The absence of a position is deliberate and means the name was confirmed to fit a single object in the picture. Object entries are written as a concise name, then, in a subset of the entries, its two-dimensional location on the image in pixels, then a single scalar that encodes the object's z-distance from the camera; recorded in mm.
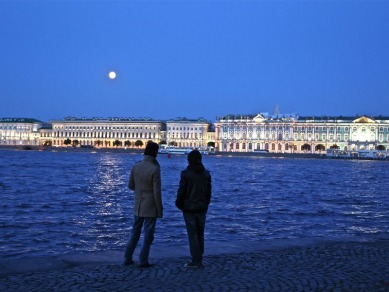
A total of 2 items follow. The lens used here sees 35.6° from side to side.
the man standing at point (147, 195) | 6375
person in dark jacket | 6422
